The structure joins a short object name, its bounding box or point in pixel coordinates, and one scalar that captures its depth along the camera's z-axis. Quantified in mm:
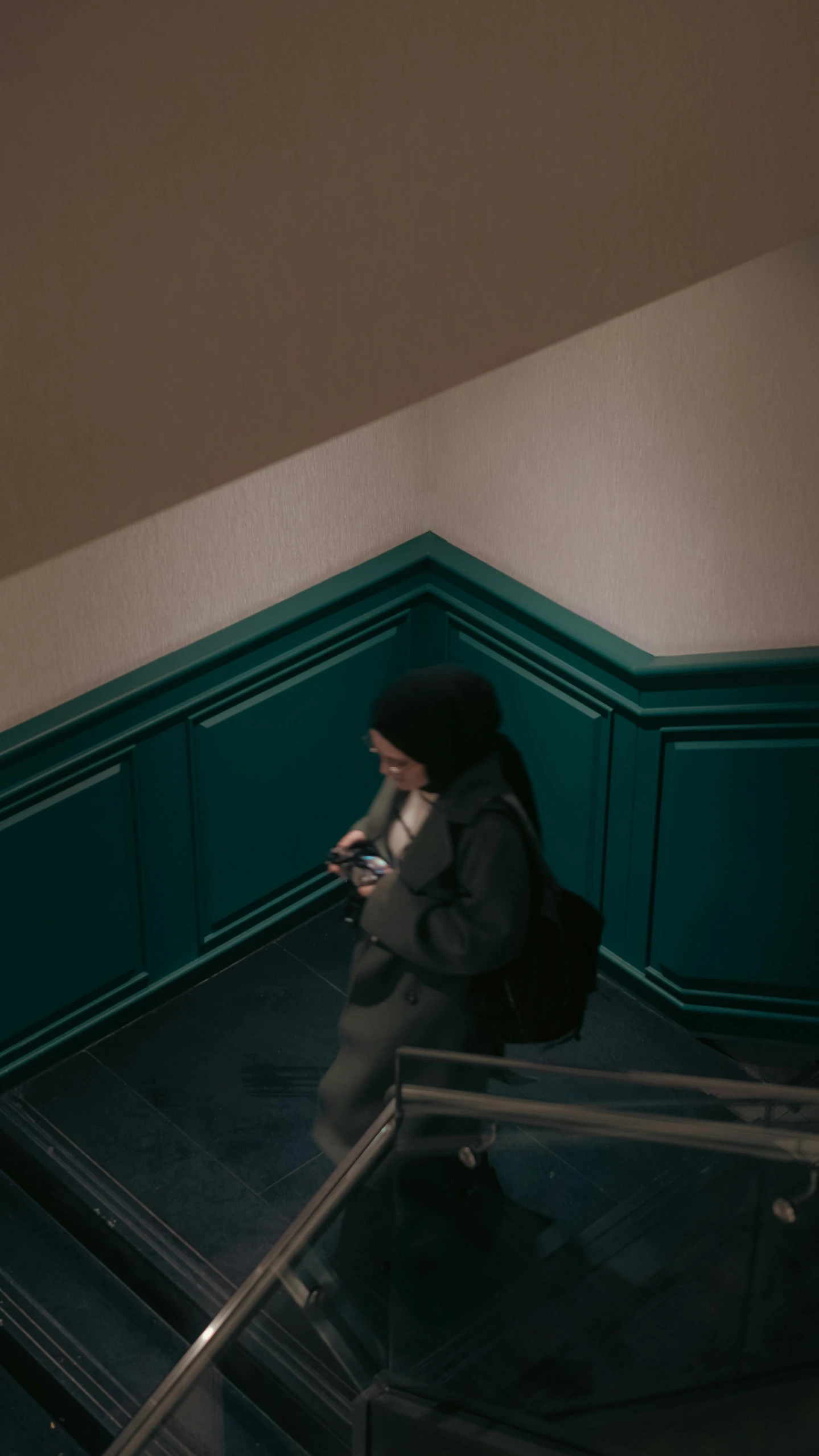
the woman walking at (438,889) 3508
